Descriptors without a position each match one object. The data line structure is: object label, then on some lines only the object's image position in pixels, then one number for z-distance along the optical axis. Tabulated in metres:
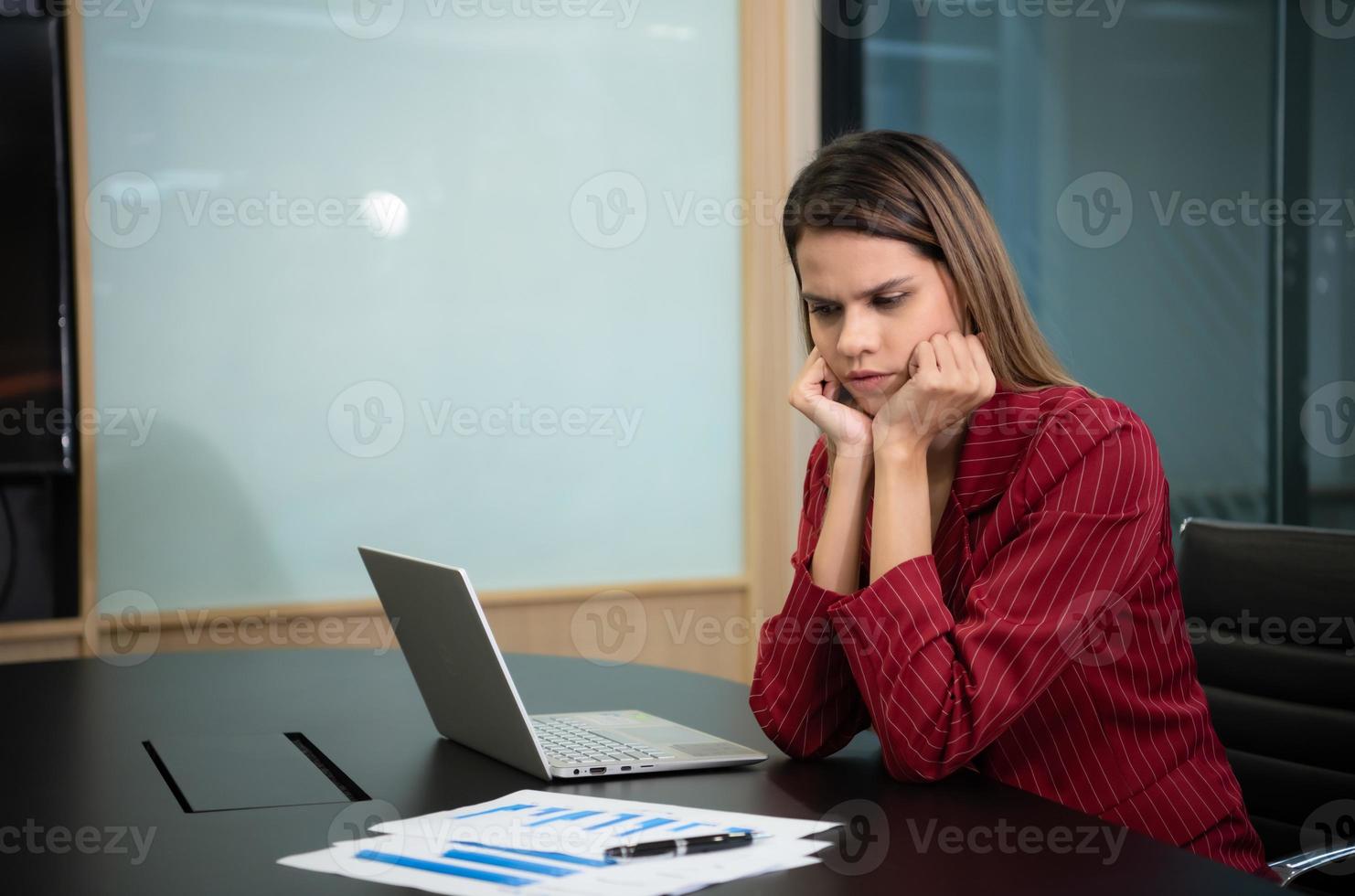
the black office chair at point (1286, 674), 1.53
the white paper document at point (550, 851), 1.01
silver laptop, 1.37
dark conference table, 1.04
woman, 1.38
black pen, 1.06
